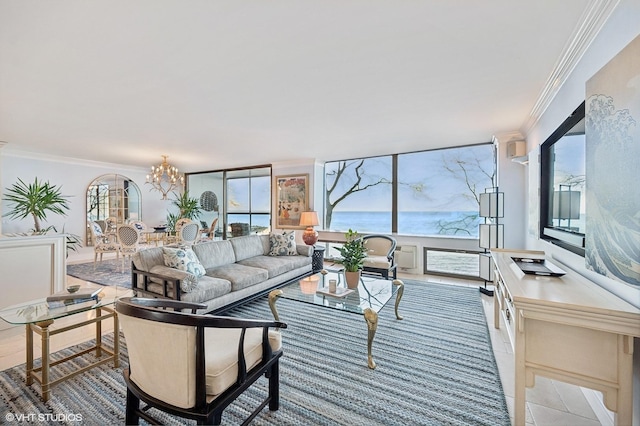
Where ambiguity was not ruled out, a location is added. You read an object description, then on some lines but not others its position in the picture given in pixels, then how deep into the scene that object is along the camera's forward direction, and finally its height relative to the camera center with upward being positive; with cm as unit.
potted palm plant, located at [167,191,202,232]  761 -3
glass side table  175 -82
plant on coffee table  295 -55
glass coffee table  221 -88
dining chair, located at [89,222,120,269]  556 -72
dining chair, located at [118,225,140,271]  525 -61
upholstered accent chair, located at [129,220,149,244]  574 -47
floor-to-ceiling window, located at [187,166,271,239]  734 +32
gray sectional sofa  269 -78
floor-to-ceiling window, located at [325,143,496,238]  505 +41
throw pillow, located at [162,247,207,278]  292 -57
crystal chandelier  575 +81
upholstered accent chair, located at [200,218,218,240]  692 -66
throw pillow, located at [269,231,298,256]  448 -59
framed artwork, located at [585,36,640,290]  120 +22
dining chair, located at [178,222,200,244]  569 -53
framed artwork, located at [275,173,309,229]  637 +28
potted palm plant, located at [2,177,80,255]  357 +9
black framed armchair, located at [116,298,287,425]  115 -72
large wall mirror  661 +21
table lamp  568 -31
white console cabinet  123 -64
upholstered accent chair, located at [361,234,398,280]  412 -77
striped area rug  163 -123
